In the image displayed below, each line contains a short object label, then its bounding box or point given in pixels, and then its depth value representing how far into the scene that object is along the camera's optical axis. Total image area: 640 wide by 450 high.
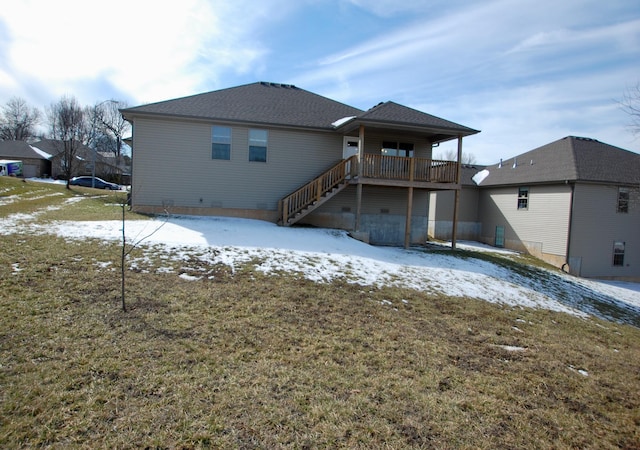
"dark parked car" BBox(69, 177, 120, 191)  35.81
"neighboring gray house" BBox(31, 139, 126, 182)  42.31
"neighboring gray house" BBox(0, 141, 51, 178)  40.45
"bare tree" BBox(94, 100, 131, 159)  51.03
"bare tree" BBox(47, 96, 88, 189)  30.21
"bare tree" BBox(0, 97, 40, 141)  55.53
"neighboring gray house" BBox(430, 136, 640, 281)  18.39
